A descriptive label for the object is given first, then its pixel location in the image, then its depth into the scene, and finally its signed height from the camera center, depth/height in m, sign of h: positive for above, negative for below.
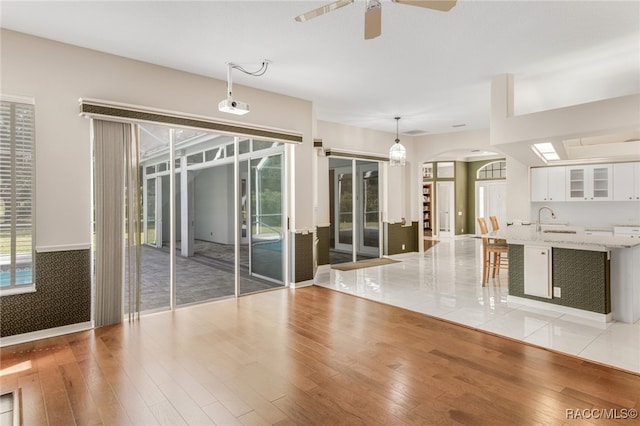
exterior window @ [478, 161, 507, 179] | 12.48 +1.38
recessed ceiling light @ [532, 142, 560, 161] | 5.07 +0.94
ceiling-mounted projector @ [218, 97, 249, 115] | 4.16 +1.25
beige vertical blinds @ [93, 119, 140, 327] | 3.95 -0.05
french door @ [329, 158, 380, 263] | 8.79 +0.09
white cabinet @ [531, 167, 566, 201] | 7.61 +0.54
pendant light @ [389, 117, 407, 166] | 6.28 +0.99
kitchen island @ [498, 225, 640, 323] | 3.97 -0.79
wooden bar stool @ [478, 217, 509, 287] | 5.65 -0.68
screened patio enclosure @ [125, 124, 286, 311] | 4.61 -0.06
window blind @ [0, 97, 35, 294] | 3.49 +0.20
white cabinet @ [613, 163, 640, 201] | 6.83 +0.51
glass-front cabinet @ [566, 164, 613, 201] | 7.14 +0.52
